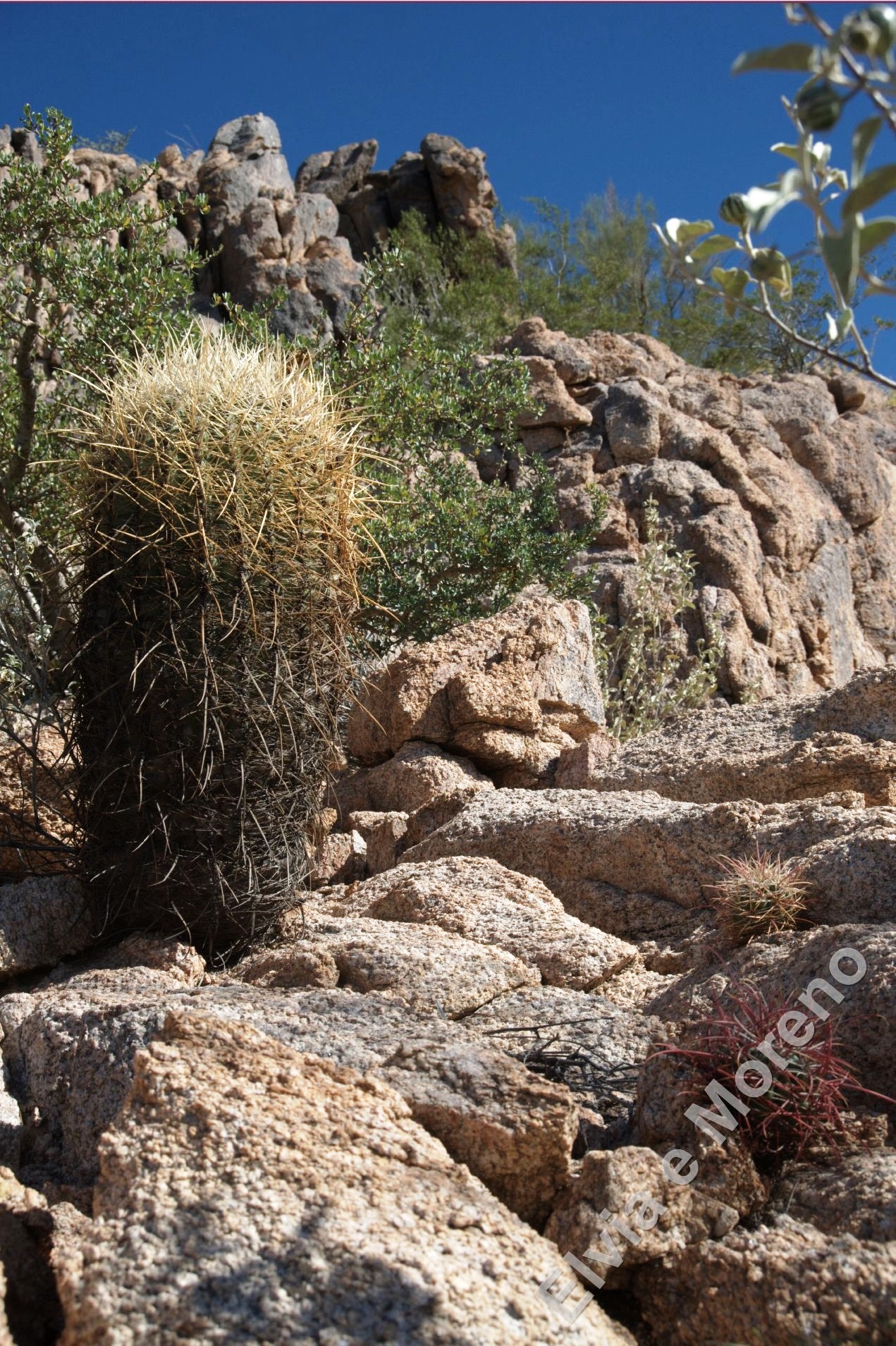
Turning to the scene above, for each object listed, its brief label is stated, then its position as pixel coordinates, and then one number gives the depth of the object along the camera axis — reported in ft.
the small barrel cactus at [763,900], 11.23
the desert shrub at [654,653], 26.05
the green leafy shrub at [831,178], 4.58
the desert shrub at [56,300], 20.45
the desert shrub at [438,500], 22.24
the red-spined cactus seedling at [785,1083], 7.91
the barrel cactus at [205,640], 12.78
